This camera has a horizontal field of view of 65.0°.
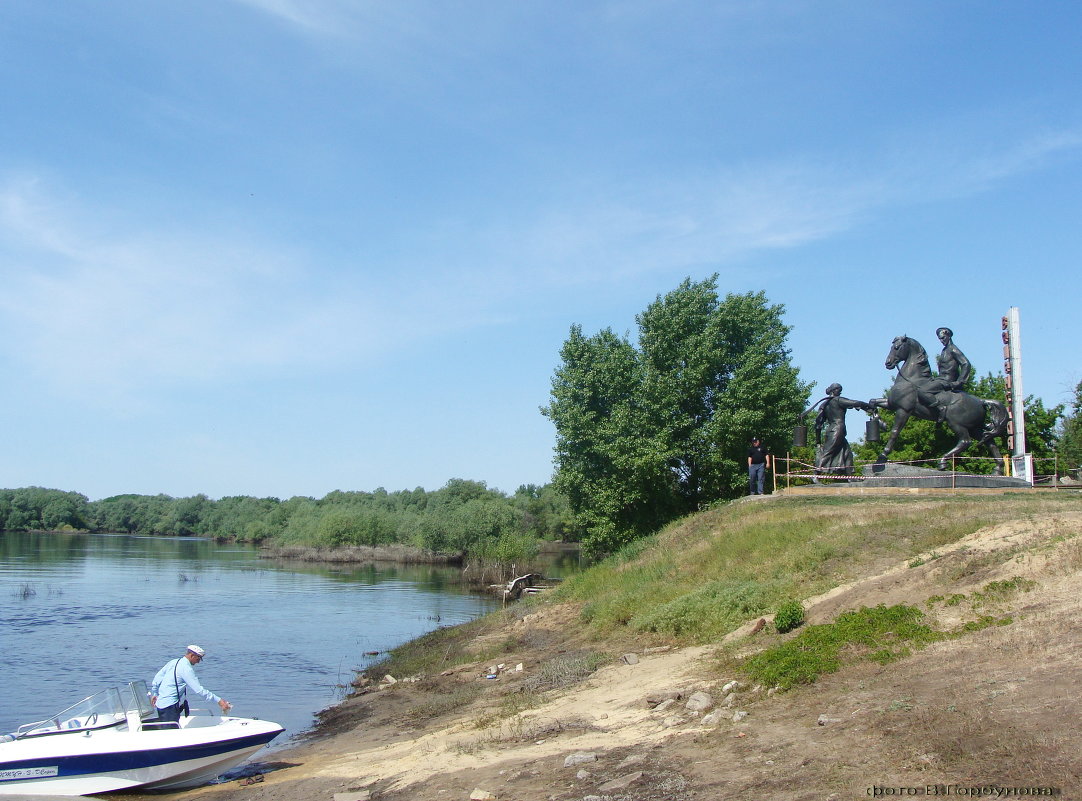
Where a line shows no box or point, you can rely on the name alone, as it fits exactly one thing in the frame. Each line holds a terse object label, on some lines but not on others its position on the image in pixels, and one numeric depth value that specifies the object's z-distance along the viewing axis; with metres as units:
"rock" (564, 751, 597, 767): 10.38
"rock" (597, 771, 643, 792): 9.18
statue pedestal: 27.16
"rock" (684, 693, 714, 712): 11.89
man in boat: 12.81
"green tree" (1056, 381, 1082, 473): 40.25
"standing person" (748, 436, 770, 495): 30.50
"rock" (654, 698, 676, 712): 12.38
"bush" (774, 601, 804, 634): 15.05
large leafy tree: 38.00
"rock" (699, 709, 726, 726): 11.03
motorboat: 12.09
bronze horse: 28.47
